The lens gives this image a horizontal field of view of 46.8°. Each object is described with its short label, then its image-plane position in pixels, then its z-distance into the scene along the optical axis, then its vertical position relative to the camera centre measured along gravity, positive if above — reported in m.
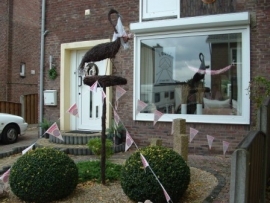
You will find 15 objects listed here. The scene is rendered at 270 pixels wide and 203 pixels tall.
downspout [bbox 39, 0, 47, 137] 9.95 +0.90
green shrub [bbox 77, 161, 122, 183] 5.20 -1.28
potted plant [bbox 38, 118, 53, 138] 9.28 -0.83
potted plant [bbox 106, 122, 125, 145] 8.17 -0.94
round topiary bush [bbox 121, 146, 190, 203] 3.91 -1.02
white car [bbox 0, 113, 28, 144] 9.49 -0.96
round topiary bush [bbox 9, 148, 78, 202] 4.16 -1.08
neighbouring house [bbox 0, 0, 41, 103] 16.45 +2.70
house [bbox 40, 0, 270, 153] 7.33 +0.91
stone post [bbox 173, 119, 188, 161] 5.63 -0.74
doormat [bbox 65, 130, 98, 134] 9.04 -1.01
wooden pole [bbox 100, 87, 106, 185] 4.97 -0.88
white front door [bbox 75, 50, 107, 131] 9.32 -0.23
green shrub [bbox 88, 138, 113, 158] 5.33 -0.84
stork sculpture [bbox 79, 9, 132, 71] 4.90 +0.73
